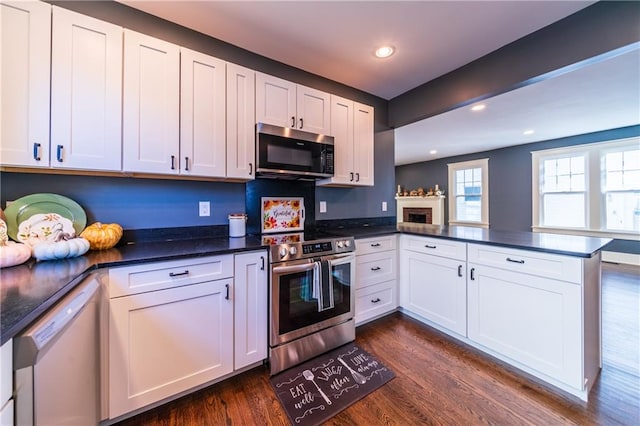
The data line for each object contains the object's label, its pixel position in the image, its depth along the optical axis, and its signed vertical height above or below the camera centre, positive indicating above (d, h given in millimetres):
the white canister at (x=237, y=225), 2082 -94
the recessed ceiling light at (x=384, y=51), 2102 +1414
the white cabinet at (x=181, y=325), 1333 -675
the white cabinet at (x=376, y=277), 2357 -634
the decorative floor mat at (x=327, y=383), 1465 -1150
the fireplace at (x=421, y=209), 6926 +144
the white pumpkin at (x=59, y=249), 1238 -184
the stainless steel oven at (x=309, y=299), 1774 -665
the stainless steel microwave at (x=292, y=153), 2000 +530
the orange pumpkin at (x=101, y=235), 1513 -134
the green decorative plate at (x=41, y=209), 1415 +26
